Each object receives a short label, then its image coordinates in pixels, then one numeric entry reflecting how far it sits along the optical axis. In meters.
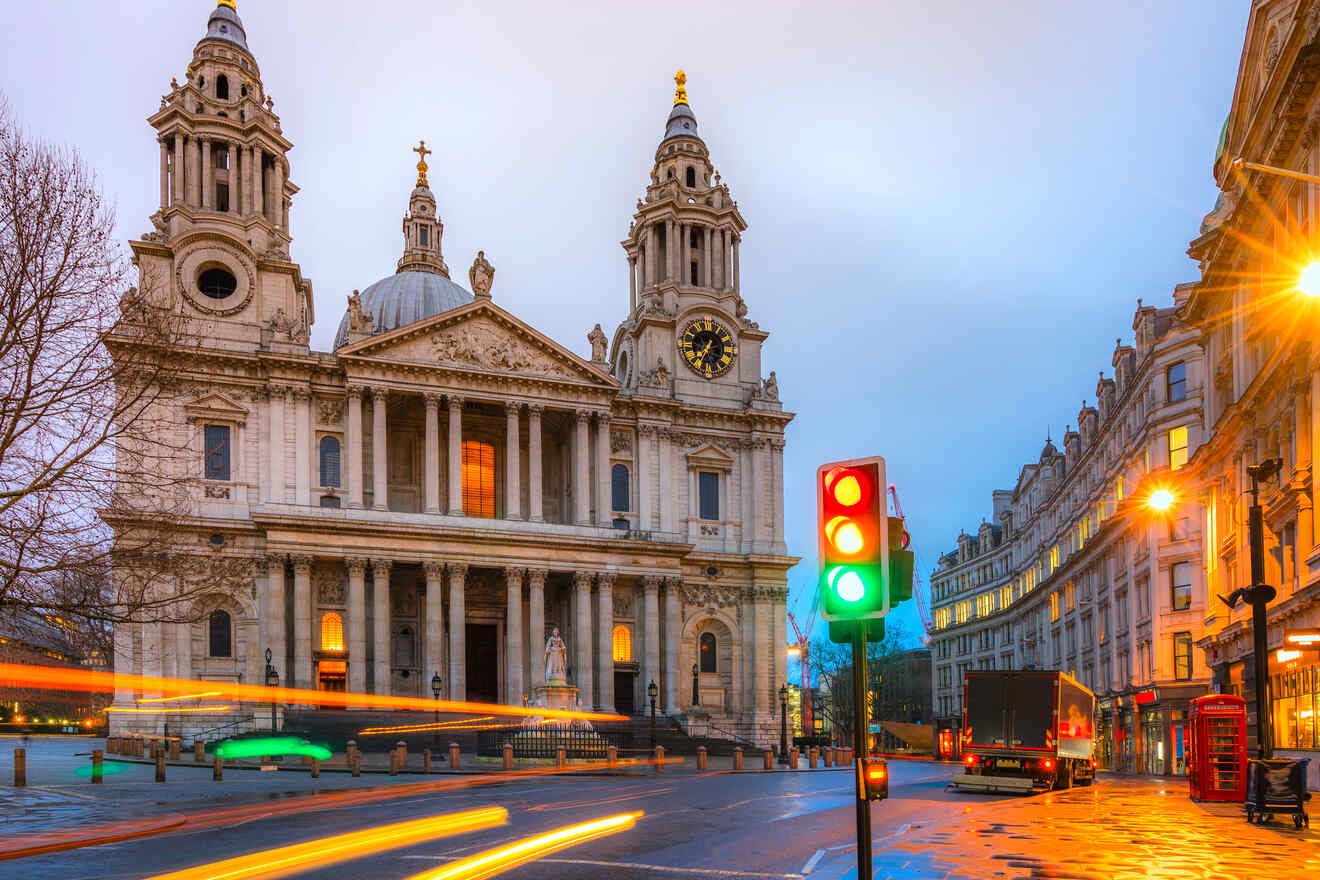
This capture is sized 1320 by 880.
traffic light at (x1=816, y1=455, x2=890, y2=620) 8.25
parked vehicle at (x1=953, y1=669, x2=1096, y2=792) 32.03
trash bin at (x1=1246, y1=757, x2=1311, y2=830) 21.09
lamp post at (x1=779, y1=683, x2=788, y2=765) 58.54
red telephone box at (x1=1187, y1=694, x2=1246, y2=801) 27.00
